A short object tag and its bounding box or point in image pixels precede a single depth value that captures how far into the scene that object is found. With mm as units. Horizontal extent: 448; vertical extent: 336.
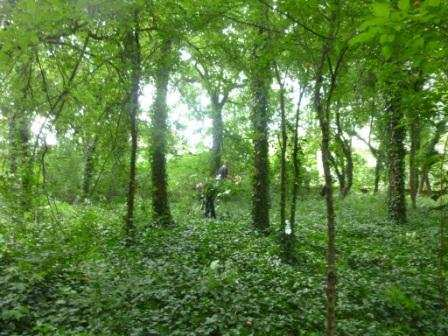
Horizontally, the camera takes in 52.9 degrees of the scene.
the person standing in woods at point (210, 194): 13245
